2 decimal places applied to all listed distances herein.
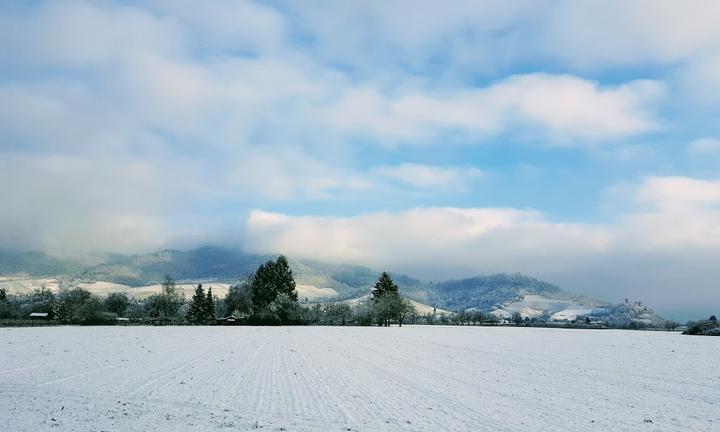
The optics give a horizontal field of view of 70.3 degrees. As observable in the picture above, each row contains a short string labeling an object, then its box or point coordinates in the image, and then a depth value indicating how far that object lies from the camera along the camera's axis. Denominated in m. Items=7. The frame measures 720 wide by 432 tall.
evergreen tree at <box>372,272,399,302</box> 142.38
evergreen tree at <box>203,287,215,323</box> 146.25
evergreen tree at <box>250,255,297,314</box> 124.69
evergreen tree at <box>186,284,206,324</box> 147.00
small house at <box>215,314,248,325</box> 138.84
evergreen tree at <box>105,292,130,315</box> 172.00
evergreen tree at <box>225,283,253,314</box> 153.62
